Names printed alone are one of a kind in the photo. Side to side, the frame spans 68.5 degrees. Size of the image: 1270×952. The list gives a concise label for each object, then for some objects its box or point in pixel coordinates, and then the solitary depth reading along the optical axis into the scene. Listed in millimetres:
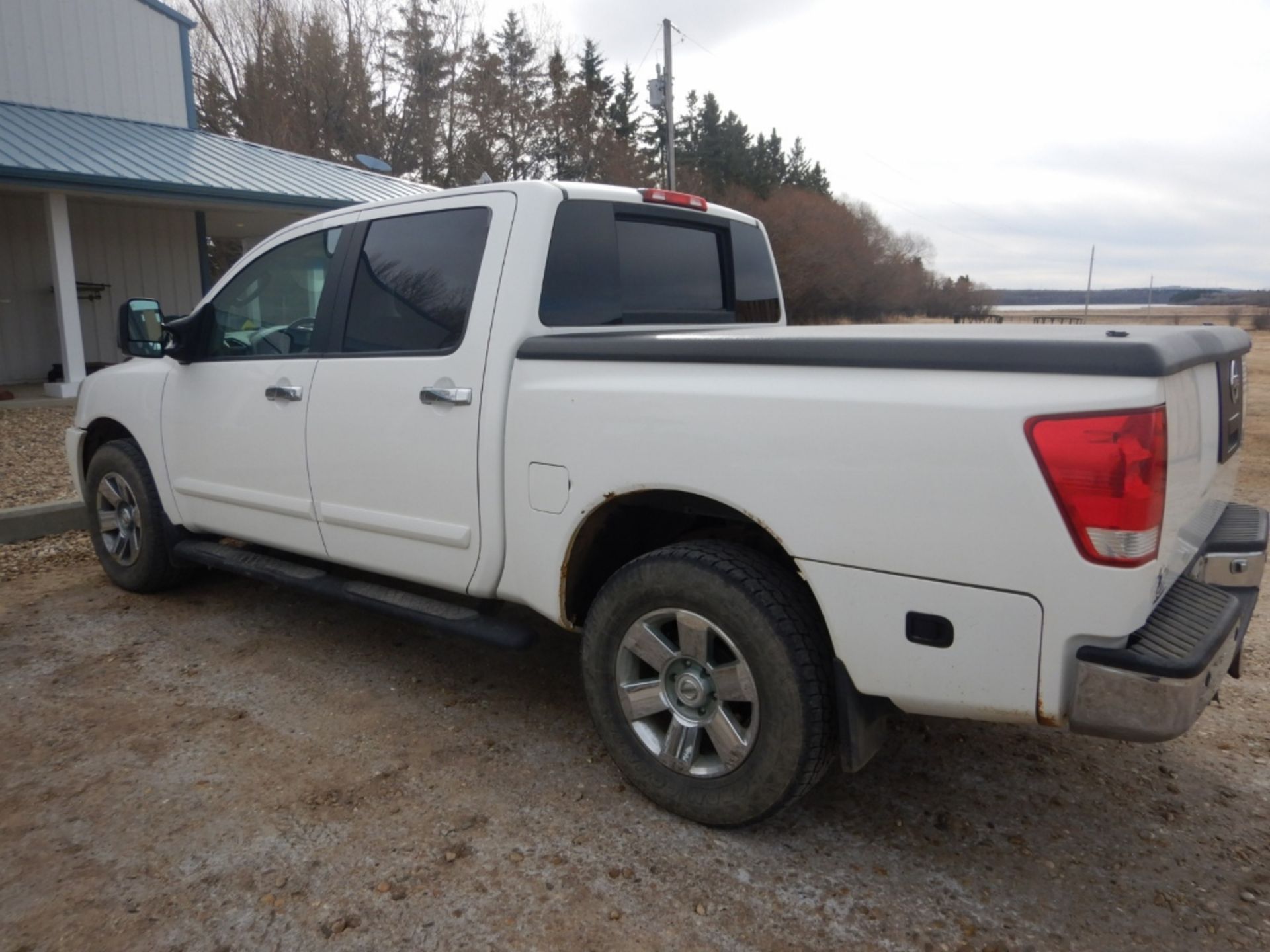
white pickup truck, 2148
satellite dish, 14719
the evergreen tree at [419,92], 36188
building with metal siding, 12375
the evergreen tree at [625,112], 49625
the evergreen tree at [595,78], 47031
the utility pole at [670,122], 24203
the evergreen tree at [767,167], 59875
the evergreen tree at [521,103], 39219
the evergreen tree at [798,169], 67188
